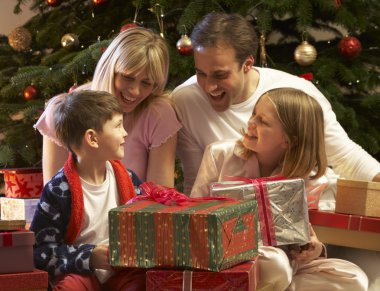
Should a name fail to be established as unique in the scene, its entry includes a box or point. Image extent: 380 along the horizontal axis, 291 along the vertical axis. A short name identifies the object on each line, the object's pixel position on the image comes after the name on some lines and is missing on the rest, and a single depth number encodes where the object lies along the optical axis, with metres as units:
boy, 2.91
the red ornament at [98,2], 4.94
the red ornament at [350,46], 4.49
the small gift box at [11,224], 2.74
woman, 3.55
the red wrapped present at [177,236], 2.60
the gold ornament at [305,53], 4.48
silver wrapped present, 3.02
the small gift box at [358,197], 3.27
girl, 3.23
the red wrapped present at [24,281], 2.67
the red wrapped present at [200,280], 2.63
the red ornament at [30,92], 5.02
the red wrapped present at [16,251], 2.68
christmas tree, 4.54
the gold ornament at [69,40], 4.87
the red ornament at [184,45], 4.39
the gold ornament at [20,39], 5.15
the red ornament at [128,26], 4.13
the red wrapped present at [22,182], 4.73
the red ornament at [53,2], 5.09
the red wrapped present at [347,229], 3.27
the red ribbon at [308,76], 4.22
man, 3.65
